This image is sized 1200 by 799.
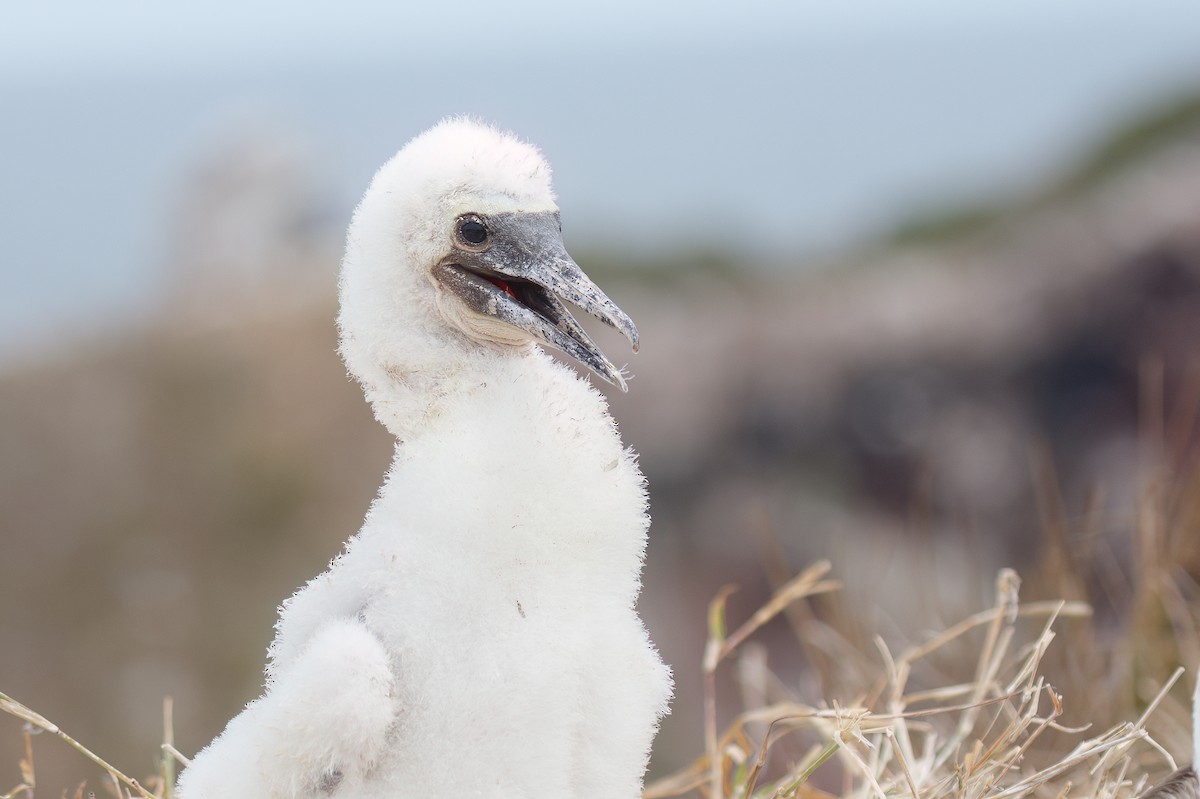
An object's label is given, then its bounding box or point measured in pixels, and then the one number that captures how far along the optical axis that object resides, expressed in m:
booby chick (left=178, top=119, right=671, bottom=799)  3.56
